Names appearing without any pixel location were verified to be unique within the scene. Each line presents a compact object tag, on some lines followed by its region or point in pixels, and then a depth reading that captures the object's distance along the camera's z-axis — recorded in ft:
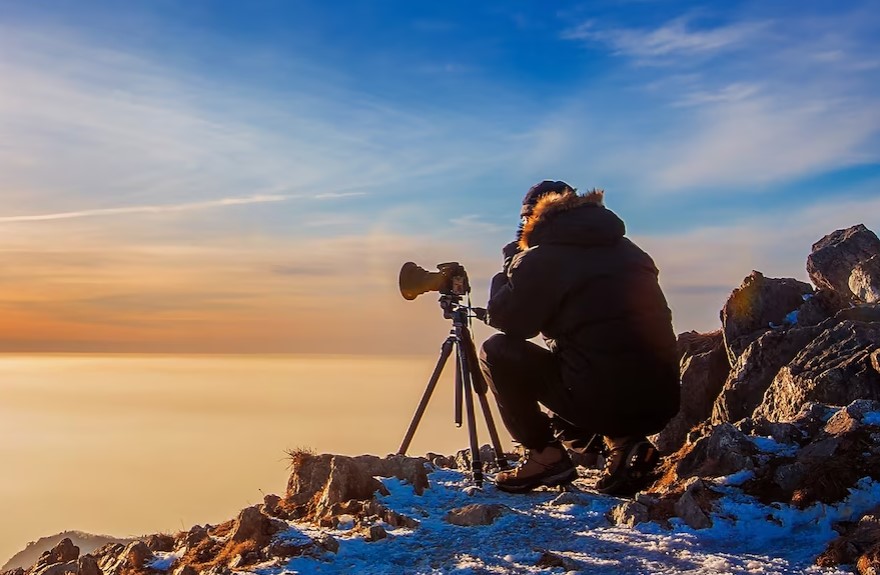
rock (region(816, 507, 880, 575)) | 17.65
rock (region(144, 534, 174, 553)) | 24.41
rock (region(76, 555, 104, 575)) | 22.30
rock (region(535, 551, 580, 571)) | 18.78
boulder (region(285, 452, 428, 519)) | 24.77
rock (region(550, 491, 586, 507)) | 23.89
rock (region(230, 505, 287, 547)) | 21.76
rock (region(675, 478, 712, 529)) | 21.43
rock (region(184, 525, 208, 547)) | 23.98
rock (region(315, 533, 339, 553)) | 20.61
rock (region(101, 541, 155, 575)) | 22.53
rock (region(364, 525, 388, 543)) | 21.45
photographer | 23.41
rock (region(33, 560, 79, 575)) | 23.15
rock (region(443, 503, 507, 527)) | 22.58
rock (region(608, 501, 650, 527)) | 21.99
